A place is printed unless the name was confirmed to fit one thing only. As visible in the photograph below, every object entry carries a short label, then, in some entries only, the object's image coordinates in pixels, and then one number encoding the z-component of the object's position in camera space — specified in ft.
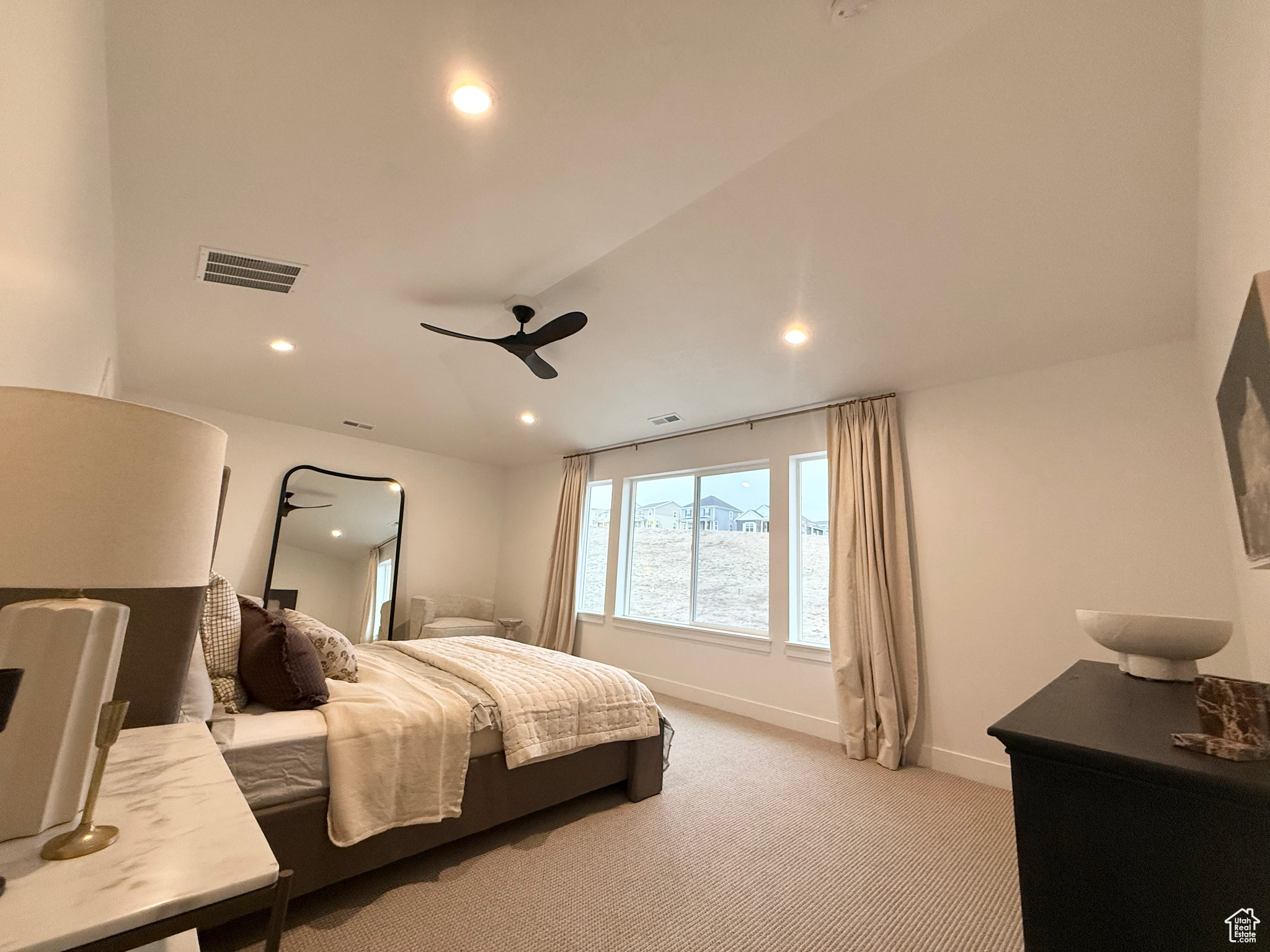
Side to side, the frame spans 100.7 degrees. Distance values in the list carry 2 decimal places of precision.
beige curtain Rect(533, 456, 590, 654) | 18.78
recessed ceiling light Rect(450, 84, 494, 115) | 6.08
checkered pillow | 6.55
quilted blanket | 7.49
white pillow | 5.26
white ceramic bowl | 4.35
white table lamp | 2.22
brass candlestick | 2.42
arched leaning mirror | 17.11
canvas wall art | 3.67
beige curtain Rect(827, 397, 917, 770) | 10.84
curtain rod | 12.92
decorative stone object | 2.46
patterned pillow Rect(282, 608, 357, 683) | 7.89
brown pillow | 6.49
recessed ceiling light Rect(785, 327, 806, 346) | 10.81
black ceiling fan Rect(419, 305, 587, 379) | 9.58
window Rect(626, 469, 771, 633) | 14.83
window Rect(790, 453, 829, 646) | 13.16
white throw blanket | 6.04
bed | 5.63
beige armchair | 18.20
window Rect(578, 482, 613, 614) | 19.03
